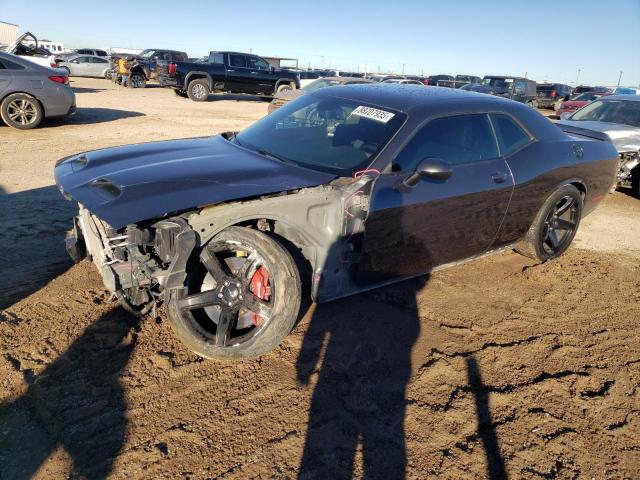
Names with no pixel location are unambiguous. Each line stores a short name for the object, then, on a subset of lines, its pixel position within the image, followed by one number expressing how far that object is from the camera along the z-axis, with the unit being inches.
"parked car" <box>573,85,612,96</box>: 1223.1
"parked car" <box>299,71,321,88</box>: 1128.3
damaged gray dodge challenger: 104.7
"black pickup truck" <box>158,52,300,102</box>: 711.1
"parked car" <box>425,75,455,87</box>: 1081.4
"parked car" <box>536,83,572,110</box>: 1019.0
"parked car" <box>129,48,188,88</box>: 894.7
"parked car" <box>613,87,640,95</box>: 1175.0
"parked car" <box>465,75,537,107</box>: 840.3
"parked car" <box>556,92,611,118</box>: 677.9
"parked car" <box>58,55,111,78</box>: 1042.1
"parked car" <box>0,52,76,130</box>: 366.9
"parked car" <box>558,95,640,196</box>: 277.6
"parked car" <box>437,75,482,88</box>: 1050.1
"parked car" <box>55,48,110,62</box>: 1313.1
